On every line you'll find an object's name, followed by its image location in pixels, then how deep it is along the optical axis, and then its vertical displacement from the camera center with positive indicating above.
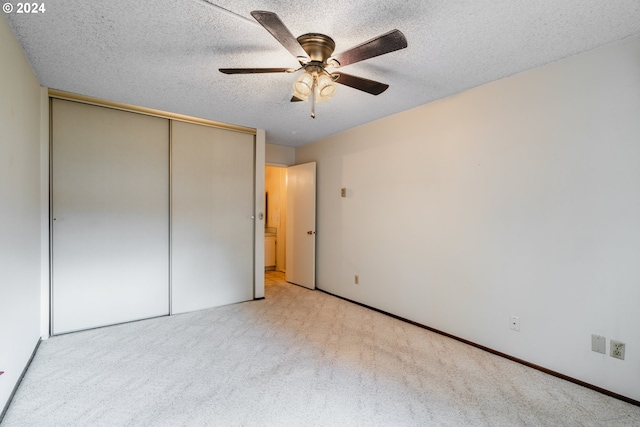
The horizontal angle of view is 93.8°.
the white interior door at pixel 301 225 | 4.73 -0.23
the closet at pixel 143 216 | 3.00 -0.06
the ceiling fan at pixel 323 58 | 1.56 +0.92
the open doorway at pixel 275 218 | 5.98 -0.14
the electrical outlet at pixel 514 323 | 2.48 -0.92
